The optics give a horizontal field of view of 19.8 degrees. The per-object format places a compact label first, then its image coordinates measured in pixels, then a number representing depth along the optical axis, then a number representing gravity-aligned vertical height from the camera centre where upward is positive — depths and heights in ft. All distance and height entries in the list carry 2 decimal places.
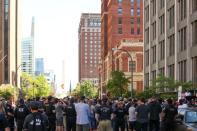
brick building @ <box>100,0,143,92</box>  477.36 +51.43
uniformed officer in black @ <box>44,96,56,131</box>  84.37 -4.49
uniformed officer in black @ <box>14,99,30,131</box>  71.41 -4.01
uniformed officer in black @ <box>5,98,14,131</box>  72.18 -3.92
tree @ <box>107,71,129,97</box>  258.98 -1.40
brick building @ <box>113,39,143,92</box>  388.21 +14.34
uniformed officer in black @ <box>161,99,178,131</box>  67.63 -4.34
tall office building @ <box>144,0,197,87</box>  188.03 +16.24
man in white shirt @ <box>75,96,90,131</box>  70.54 -4.24
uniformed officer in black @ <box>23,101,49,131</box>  39.96 -2.82
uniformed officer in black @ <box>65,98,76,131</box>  82.02 -5.22
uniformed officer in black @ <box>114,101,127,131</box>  85.66 -5.36
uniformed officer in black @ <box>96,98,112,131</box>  66.49 -4.30
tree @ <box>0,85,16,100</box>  322.88 -4.62
